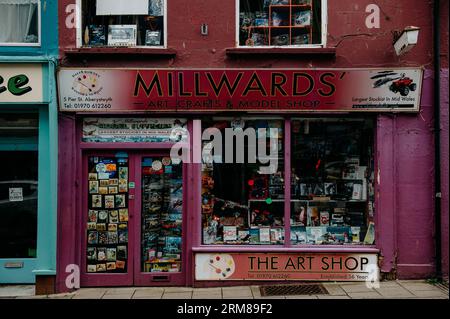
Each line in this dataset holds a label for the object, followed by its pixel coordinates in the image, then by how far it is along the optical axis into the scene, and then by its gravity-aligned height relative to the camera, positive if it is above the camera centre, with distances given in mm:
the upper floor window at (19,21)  8266 +2411
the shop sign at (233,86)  8000 +1283
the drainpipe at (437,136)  7992 +487
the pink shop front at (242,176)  8023 -155
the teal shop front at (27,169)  7883 -33
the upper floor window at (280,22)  8344 +2406
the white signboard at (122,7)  8344 +2653
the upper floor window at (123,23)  8328 +2403
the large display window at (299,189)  8344 -377
